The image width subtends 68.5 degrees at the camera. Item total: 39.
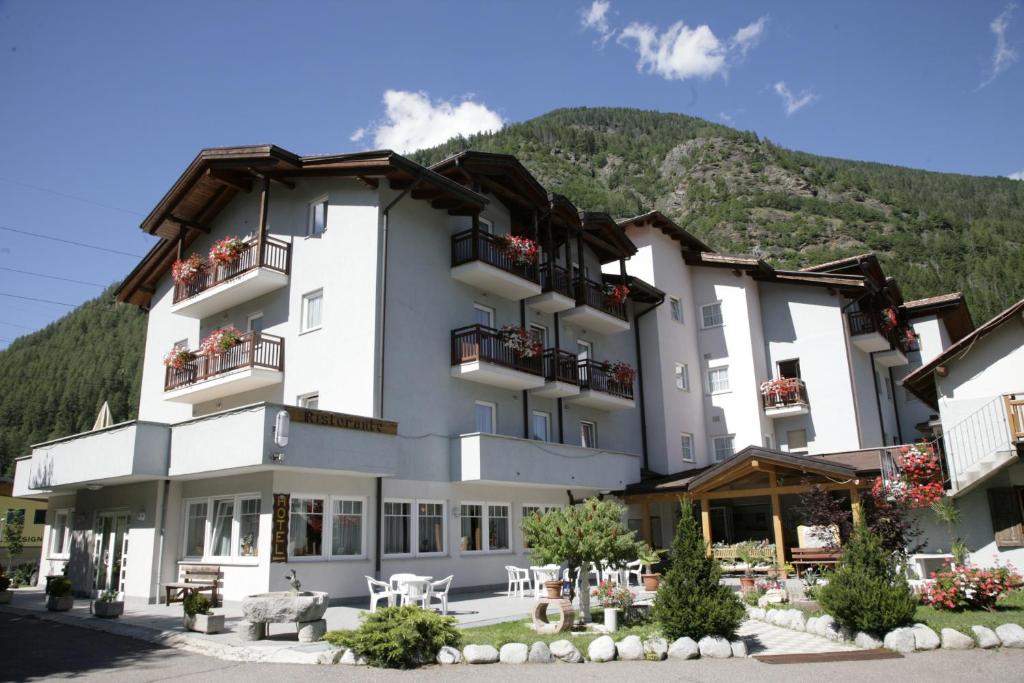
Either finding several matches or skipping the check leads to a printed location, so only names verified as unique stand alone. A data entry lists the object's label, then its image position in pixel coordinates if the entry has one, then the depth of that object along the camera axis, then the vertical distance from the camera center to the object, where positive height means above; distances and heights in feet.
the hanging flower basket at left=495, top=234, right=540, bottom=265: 75.46 +28.20
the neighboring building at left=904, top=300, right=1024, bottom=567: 63.21 +7.95
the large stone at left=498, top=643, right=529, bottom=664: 35.78 -5.43
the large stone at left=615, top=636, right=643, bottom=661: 36.73 -5.46
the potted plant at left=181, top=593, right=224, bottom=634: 44.14 -4.18
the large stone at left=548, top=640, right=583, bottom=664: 36.22 -5.47
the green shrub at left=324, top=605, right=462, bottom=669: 34.71 -4.50
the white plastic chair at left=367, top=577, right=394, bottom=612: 49.17 -3.55
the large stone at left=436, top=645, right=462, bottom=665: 35.63 -5.42
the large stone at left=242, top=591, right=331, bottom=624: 40.40 -3.45
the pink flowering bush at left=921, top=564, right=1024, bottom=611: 44.39 -3.55
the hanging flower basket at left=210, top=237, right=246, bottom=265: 72.33 +27.24
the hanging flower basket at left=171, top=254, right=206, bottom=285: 76.43 +27.06
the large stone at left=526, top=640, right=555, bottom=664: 35.88 -5.49
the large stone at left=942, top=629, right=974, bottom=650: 36.94 -5.45
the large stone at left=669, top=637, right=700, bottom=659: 36.52 -5.52
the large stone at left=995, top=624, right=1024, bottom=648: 36.99 -5.28
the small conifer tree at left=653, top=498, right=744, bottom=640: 37.40 -3.18
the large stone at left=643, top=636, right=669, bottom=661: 36.55 -5.47
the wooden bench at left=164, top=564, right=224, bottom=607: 53.93 -2.76
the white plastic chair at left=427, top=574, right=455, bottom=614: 48.16 -3.69
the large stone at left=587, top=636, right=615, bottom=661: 36.45 -5.44
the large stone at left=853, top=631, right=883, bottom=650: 37.83 -5.55
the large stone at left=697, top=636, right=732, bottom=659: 36.68 -5.53
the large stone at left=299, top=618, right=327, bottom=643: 40.24 -4.72
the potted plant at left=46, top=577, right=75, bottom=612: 57.00 -3.61
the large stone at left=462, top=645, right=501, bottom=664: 35.58 -5.39
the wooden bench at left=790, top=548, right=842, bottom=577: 67.51 -2.35
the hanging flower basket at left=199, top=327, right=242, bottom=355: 69.21 +18.17
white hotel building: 60.13 +15.45
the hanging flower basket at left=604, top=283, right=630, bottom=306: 88.94 +27.46
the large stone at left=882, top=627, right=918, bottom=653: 36.86 -5.39
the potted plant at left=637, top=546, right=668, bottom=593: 48.84 -3.30
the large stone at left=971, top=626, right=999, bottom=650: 36.83 -5.34
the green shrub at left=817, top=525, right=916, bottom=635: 37.88 -3.08
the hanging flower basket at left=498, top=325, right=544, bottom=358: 74.18 +18.78
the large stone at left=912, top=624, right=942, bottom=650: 36.86 -5.35
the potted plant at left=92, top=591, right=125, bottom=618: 51.72 -4.11
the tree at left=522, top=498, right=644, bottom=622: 44.57 -0.17
